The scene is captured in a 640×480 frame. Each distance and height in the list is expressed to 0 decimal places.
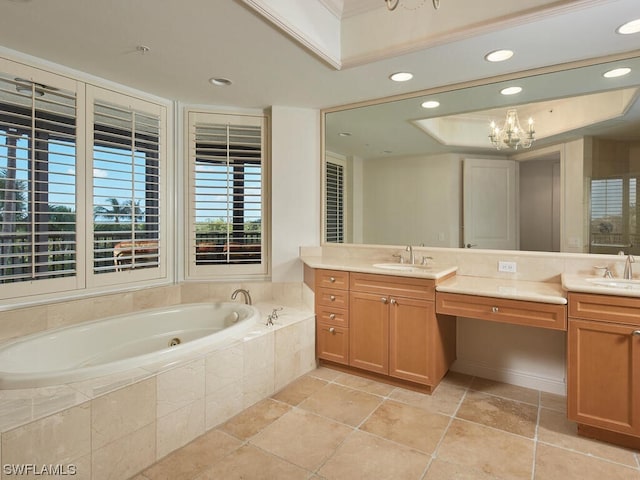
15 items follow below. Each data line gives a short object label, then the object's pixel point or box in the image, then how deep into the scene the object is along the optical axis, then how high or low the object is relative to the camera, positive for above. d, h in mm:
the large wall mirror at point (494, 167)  2381 +568
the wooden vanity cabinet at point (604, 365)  1894 -684
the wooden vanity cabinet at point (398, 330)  2553 -677
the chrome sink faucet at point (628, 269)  2275 -188
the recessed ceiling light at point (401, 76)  2598 +1196
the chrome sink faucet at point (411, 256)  3084 -142
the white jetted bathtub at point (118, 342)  1761 -659
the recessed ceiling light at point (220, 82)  2758 +1231
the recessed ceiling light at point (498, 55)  2248 +1172
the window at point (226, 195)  3387 +428
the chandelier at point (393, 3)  1304 +897
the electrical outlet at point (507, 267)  2684 -206
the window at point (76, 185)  2297 +398
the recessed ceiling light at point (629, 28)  1910 +1154
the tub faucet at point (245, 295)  3229 -498
